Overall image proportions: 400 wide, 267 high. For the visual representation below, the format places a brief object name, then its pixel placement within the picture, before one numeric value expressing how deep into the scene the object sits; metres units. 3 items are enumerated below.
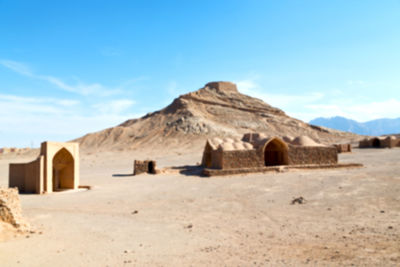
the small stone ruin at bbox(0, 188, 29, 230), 7.89
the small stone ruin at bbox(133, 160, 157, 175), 22.08
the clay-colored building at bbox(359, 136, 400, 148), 36.56
